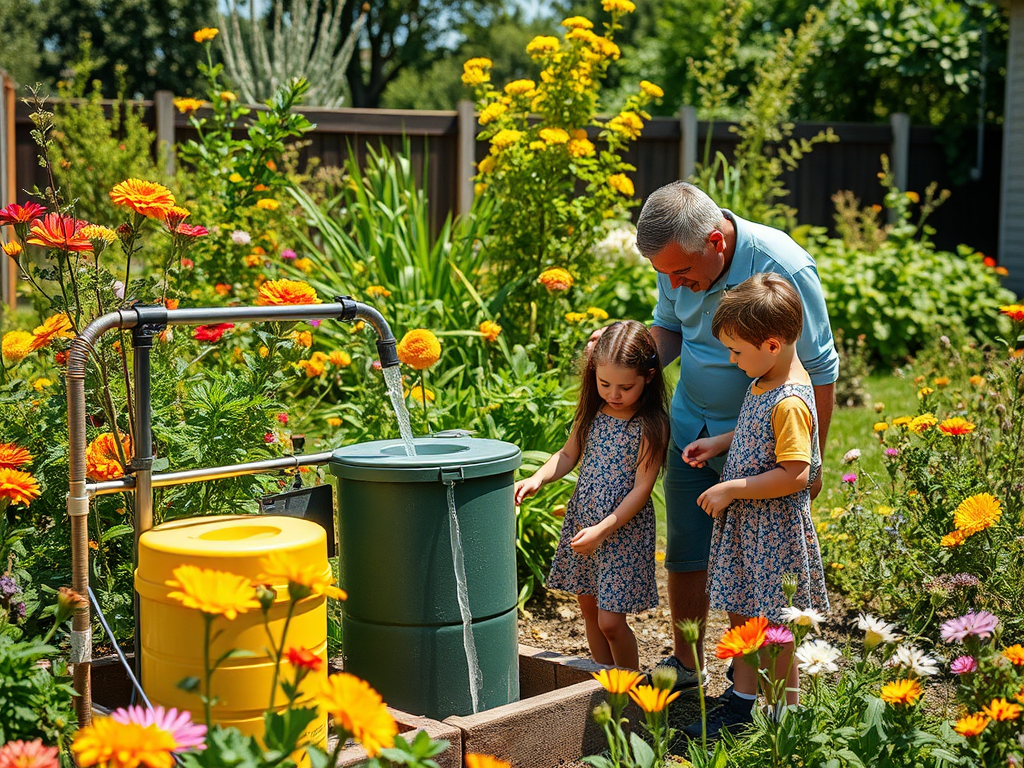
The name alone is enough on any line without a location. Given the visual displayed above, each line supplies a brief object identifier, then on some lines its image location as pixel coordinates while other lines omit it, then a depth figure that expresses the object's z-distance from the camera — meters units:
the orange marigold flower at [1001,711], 1.71
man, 2.57
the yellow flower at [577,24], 4.42
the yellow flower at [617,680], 1.64
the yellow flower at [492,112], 4.43
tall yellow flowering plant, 4.46
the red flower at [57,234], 2.18
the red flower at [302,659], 1.37
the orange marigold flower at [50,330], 2.53
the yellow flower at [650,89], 4.43
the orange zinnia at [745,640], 1.71
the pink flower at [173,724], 1.37
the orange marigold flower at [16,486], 1.96
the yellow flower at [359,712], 1.25
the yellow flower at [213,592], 1.35
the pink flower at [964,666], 1.85
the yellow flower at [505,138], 4.29
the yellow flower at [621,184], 4.38
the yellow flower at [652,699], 1.61
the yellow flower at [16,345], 2.87
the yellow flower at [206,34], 4.39
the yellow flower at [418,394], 3.70
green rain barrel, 2.30
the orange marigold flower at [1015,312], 2.97
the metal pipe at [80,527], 1.90
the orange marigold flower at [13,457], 2.12
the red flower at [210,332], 3.05
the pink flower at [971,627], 1.85
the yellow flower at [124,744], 1.26
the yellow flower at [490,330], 3.68
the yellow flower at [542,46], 4.39
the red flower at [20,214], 2.26
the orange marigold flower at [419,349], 2.94
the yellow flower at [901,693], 1.77
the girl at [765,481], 2.43
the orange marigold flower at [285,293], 2.64
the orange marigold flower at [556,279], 3.99
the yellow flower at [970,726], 1.67
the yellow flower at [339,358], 3.46
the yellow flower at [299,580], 1.40
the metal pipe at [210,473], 2.04
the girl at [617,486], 2.72
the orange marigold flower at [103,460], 2.38
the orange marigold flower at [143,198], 2.29
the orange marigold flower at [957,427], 2.98
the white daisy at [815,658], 1.87
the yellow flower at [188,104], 4.89
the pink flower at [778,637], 1.85
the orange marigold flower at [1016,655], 1.79
